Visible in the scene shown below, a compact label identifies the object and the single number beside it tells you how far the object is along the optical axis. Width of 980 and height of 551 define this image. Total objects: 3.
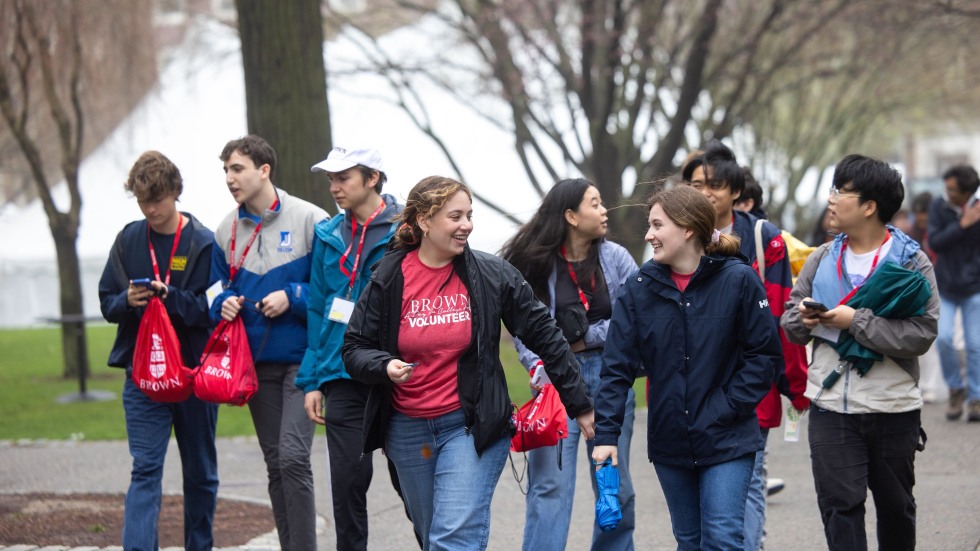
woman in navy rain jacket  9.10
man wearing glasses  9.51
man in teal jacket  10.68
